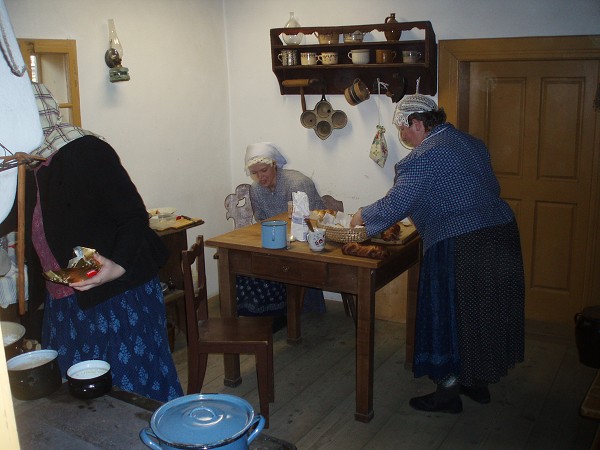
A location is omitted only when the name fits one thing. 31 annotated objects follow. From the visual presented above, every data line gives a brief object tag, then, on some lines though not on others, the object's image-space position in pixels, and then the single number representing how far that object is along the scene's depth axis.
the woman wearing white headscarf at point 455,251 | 2.82
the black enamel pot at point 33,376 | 1.38
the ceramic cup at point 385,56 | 3.99
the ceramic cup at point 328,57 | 4.14
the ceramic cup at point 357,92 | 4.12
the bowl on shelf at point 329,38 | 4.11
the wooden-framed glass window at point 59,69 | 3.33
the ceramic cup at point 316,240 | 2.98
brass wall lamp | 3.70
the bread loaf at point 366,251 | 2.89
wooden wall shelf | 3.91
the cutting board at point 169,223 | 3.76
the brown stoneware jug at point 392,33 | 3.93
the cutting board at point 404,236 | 3.12
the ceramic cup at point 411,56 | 3.89
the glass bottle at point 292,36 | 4.27
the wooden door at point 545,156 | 3.81
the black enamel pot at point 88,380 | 1.38
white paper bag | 3.14
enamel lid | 1.03
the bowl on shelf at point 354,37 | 4.02
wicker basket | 3.01
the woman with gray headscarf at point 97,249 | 1.71
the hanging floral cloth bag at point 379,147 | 4.15
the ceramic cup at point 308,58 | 4.22
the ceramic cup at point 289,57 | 4.30
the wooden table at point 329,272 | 2.91
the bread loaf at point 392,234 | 3.14
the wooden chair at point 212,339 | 2.90
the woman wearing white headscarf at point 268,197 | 3.99
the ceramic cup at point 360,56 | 4.03
